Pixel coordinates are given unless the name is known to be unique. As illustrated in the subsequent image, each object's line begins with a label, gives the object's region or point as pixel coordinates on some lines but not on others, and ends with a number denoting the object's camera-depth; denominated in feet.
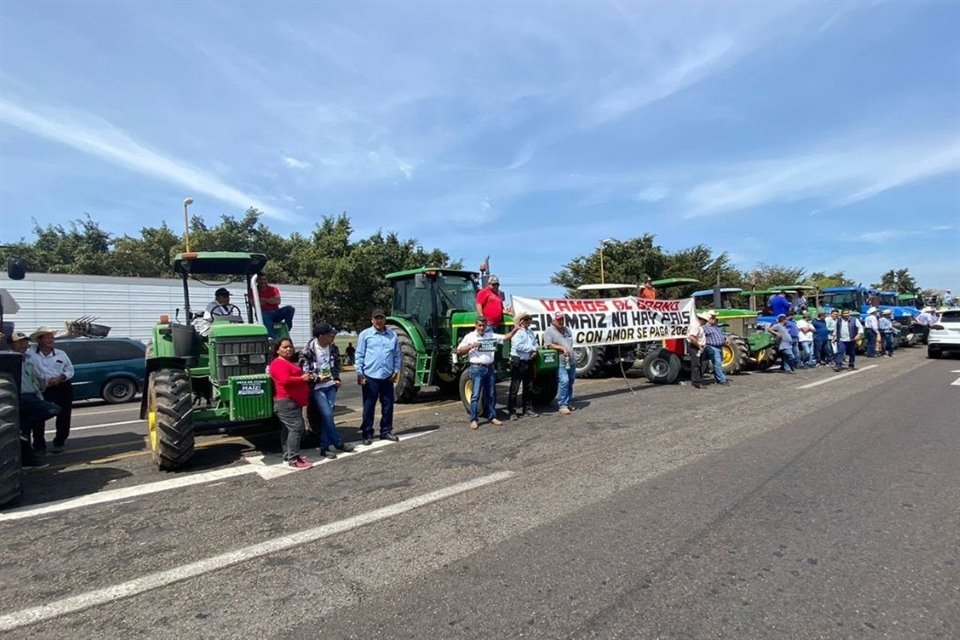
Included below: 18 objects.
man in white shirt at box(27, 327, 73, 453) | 23.24
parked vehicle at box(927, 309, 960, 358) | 57.98
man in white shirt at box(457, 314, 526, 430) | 26.81
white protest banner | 33.96
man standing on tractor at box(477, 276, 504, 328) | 30.63
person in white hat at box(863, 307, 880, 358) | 61.41
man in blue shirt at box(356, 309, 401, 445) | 23.68
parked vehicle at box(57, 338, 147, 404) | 41.80
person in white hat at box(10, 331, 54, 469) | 20.72
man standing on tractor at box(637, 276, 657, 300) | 44.96
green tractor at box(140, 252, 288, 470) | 18.97
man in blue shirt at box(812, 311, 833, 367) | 51.98
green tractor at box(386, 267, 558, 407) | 32.04
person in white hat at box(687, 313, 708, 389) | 38.77
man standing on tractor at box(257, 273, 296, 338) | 26.58
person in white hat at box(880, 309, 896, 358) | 64.28
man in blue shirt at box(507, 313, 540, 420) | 28.45
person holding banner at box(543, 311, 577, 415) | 30.14
